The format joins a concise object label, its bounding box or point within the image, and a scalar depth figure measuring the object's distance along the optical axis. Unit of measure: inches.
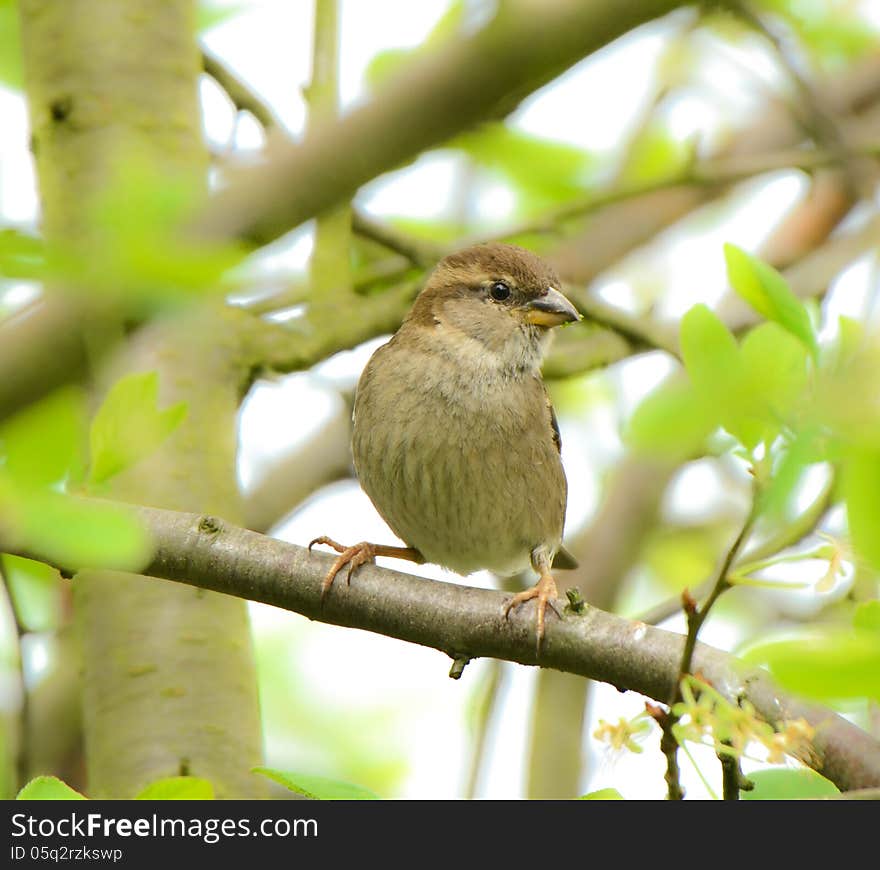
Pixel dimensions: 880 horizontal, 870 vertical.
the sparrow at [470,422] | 163.3
